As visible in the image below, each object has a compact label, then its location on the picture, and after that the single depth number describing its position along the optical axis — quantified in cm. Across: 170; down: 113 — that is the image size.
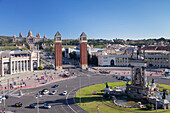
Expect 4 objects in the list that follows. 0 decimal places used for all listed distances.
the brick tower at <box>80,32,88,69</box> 12276
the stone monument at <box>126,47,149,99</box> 4887
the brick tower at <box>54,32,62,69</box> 11788
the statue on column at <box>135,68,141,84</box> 5087
